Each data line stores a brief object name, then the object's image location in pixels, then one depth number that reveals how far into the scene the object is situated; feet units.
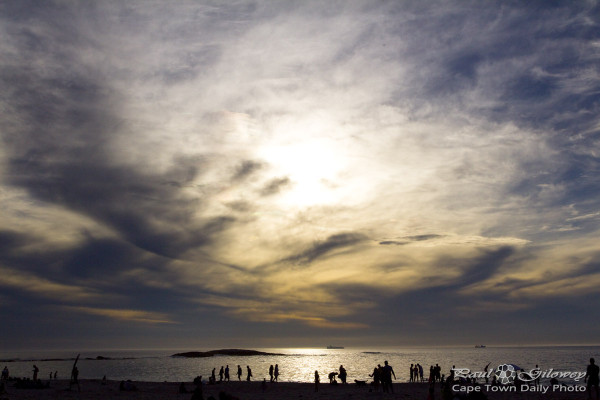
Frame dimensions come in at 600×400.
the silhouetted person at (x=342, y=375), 153.32
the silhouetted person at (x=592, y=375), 85.20
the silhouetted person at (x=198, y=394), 74.21
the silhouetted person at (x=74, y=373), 129.75
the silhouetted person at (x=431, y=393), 79.72
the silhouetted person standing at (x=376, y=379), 123.95
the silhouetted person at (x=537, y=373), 122.54
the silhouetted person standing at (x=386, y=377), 117.29
